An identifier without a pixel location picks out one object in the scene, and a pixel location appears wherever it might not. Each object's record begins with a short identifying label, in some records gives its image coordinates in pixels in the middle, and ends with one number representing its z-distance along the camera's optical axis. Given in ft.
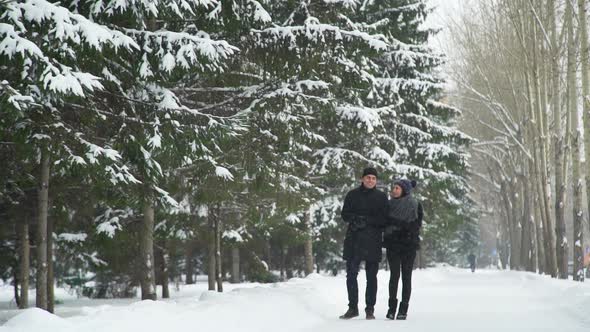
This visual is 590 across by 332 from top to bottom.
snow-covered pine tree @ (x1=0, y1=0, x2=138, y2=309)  41.24
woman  55.77
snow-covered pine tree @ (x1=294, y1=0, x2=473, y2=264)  132.77
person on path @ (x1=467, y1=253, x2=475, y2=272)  321.03
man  55.72
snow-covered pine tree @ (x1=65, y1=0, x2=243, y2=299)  55.21
